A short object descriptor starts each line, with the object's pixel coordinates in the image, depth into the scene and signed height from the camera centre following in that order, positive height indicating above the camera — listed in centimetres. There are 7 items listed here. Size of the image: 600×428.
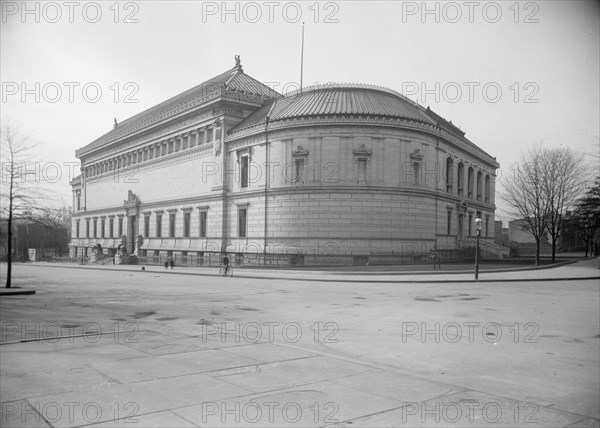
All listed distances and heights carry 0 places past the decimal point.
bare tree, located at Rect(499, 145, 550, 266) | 4292 +398
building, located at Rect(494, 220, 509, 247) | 10719 +146
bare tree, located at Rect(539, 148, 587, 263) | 3091 +391
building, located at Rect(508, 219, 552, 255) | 8969 -92
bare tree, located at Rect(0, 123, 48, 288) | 2223 +136
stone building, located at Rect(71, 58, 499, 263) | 4747 +620
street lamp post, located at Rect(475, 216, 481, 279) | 3464 +100
